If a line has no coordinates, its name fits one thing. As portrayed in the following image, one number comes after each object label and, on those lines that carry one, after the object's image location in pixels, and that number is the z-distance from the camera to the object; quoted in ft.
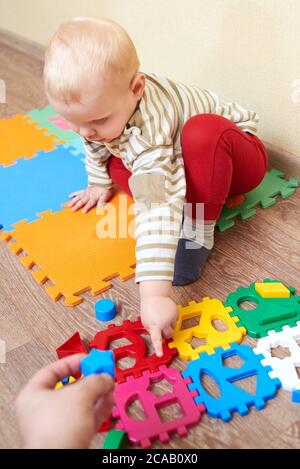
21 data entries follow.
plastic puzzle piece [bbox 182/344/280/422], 2.24
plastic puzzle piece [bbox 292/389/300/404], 2.25
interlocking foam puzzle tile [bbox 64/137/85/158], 4.31
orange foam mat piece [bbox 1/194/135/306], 3.02
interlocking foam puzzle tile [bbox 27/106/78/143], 4.61
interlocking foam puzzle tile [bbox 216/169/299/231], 3.43
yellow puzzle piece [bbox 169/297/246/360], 2.54
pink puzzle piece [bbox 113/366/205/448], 2.17
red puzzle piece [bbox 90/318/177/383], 2.45
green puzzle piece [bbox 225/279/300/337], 2.60
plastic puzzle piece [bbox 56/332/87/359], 2.53
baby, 2.51
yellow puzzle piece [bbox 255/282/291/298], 2.76
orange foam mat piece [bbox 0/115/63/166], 4.44
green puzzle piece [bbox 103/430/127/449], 2.11
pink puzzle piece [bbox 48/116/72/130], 4.74
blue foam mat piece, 3.73
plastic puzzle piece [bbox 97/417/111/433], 2.20
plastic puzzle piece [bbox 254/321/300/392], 2.32
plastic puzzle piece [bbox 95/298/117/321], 2.75
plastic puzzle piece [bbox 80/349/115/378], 1.84
